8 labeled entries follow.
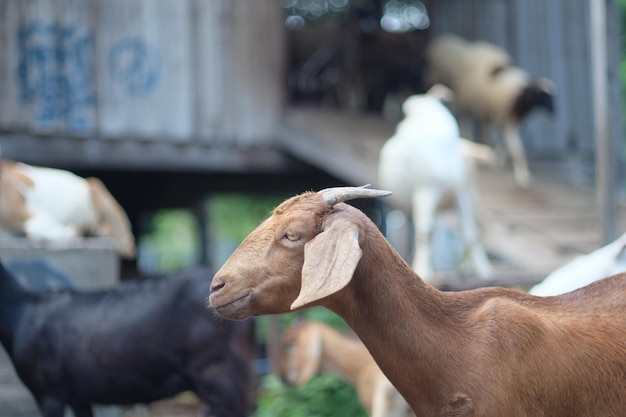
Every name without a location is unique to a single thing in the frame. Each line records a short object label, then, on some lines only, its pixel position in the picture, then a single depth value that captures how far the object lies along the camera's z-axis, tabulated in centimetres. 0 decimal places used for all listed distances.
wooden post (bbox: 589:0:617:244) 784
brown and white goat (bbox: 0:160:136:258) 766
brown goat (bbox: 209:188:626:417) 336
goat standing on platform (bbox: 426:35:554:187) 1045
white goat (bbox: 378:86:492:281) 736
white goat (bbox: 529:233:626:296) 455
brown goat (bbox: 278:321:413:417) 699
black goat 588
